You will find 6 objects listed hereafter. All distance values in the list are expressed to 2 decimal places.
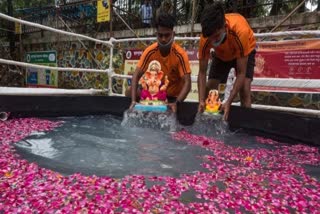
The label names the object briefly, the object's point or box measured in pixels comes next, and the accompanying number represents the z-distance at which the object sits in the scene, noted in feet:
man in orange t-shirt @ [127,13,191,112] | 9.58
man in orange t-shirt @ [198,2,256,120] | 7.88
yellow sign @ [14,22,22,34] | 29.28
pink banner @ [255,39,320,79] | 11.71
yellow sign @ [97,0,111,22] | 21.09
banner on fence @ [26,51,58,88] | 26.53
